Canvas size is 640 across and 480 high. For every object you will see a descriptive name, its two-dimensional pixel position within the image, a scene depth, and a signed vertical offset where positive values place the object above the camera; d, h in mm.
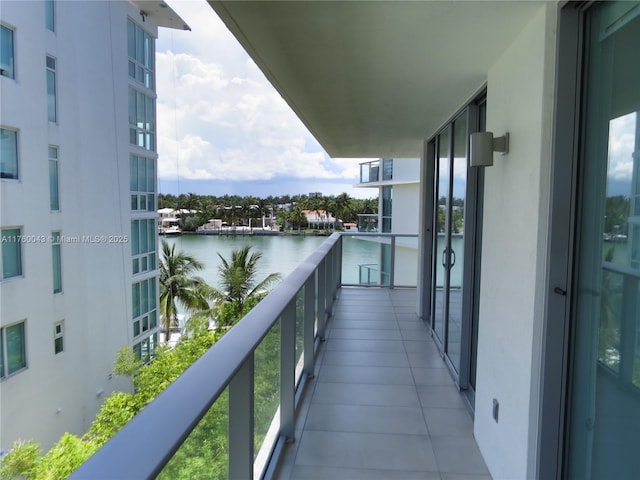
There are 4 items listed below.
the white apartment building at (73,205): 14633 +438
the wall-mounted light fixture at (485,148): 2072 +374
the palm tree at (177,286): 23969 -4393
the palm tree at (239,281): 19238 -3210
